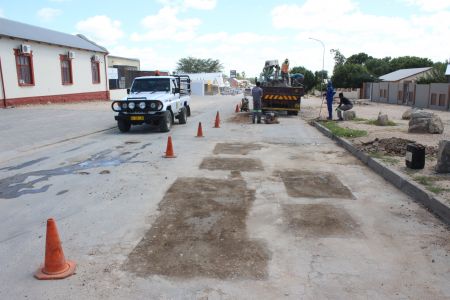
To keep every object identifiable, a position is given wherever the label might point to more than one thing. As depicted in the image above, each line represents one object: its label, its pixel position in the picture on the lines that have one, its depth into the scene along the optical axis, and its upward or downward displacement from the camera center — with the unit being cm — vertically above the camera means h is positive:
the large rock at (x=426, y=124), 1392 -141
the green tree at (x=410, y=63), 7394 +352
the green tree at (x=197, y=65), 11000 +545
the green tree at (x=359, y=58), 9319 +570
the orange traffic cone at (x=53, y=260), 389 -166
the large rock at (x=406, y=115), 2060 -164
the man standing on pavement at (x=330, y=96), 1933 -59
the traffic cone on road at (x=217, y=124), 1729 -165
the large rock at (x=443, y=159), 761 -143
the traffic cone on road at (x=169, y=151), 1011 -161
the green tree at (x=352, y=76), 6438 +118
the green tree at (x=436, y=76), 4143 +65
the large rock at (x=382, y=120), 1717 -158
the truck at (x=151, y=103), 1452 -64
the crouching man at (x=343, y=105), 1877 -99
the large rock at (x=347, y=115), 1973 -153
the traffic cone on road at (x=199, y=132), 1405 -161
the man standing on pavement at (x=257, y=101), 1866 -76
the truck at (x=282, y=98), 2167 -75
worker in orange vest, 2412 +80
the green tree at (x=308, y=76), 6824 +129
